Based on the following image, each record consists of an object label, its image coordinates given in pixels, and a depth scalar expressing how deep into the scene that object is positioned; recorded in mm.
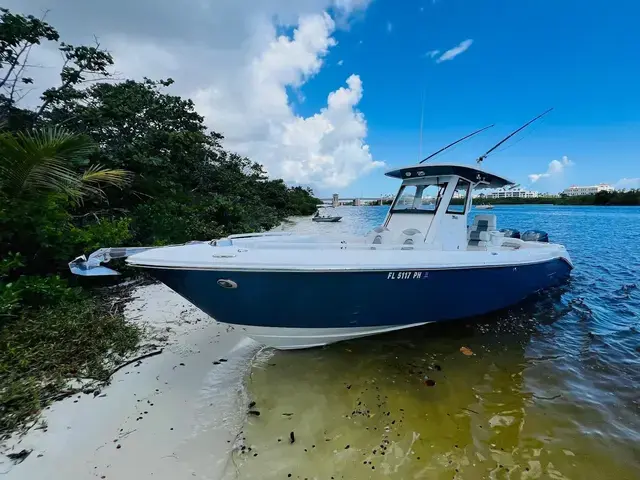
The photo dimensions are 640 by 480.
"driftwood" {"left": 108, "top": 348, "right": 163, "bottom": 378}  3812
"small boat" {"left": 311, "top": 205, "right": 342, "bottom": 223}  32688
